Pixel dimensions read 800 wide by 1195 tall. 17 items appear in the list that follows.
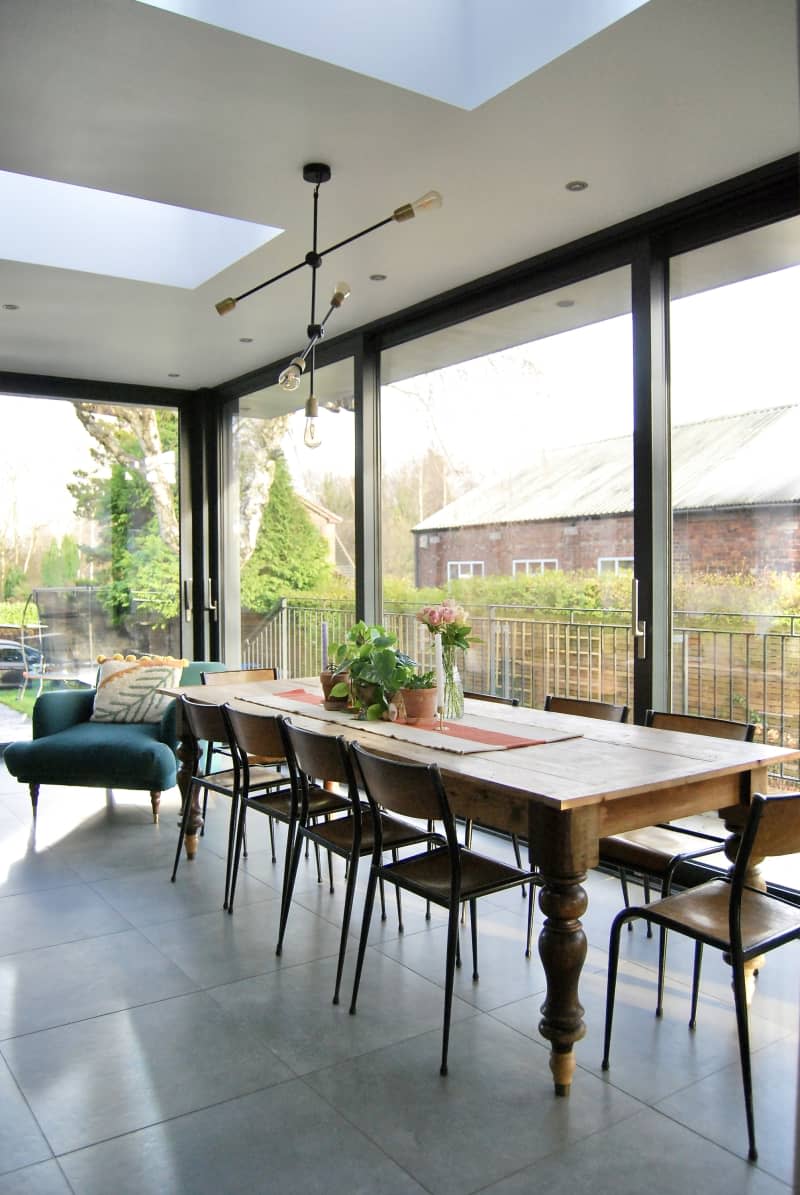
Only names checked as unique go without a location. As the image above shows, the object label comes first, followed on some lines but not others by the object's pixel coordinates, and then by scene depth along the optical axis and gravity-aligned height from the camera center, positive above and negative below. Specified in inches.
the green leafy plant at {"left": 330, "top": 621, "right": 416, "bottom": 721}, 130.9 -13.0
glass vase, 129.3 -15.8
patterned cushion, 199.3 -24.1
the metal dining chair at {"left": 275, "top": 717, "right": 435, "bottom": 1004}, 113.3 -32.7
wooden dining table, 89.4 -22.7
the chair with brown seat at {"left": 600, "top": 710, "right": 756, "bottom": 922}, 109.7 -33.8
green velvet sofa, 182.2 -36.1
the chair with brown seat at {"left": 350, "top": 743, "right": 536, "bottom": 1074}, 95.2 -33.1
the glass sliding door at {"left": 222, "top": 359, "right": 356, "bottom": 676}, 233.0 +13.8
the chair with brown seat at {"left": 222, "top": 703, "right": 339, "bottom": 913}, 130.5 -28.7
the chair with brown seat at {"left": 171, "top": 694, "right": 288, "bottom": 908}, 143.3 -32.7
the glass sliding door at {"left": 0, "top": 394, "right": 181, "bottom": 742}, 262.8 +11.6
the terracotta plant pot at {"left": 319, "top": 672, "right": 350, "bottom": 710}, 142.4 -18.6
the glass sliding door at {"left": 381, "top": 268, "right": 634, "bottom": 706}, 161.8 +17.9
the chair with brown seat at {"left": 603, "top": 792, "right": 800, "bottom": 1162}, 82.5 -33.4
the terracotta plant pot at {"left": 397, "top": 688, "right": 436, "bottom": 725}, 129.5 -17.8
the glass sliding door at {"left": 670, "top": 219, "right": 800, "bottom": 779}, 133.7 +14.7
